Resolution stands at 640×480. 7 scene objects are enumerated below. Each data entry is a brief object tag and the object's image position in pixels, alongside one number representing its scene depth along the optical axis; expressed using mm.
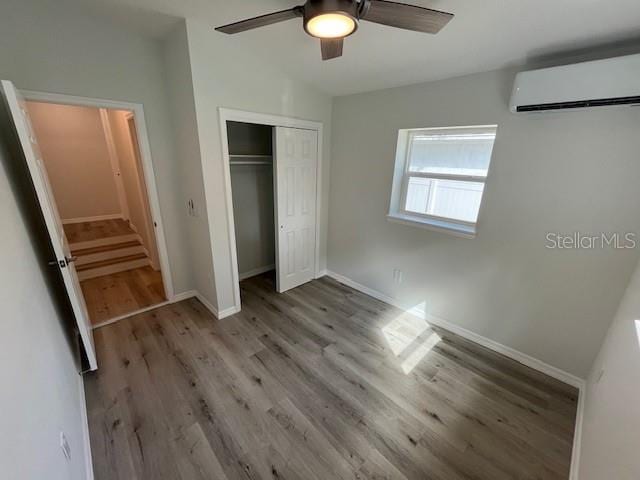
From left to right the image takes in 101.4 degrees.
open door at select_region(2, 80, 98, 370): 1526
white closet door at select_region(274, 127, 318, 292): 2877
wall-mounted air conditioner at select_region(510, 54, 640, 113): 1436
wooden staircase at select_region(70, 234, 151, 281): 3516
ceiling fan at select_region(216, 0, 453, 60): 1115
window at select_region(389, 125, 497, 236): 2326
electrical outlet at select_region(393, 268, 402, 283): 2936
